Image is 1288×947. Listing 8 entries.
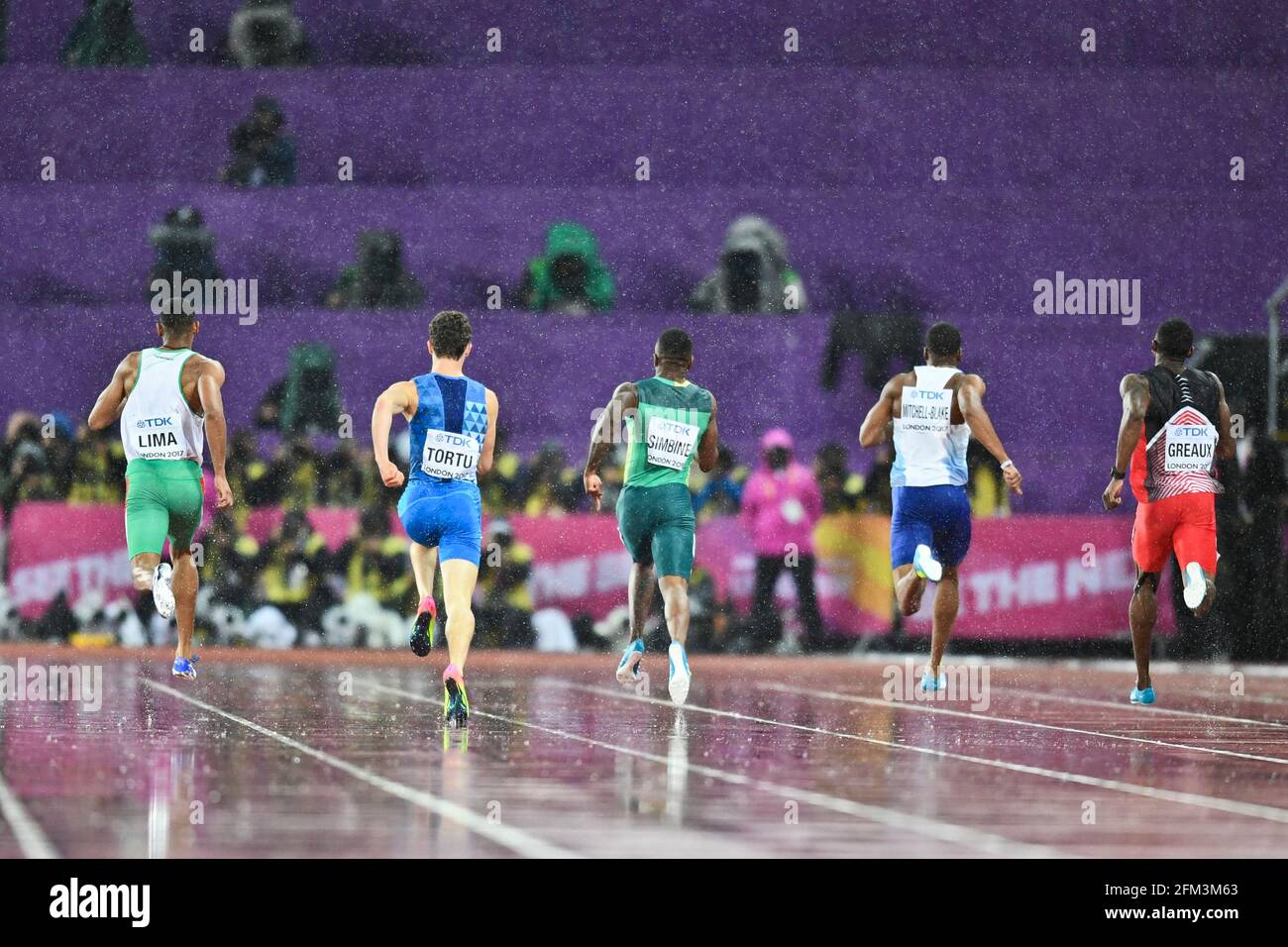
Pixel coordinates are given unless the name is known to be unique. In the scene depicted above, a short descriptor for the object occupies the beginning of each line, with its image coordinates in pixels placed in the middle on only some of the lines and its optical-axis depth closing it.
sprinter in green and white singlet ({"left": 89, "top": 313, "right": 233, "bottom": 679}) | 13.53
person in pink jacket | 21.53
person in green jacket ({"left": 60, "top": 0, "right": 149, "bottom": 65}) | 27.45
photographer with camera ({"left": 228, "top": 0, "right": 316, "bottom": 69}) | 27.31
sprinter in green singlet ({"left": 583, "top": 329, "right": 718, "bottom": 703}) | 13.12
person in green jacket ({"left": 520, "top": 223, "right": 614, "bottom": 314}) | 25.22
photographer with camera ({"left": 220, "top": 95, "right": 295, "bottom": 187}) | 26.00
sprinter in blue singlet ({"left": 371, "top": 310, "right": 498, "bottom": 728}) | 11.39
